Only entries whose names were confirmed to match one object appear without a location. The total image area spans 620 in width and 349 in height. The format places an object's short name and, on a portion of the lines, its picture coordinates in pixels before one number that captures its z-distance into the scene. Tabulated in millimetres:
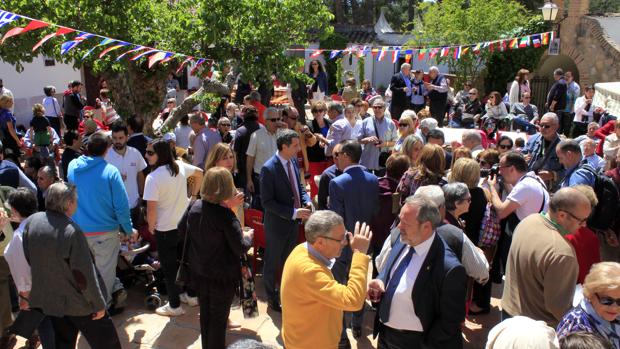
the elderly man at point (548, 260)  3027
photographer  4418
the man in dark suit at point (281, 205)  4832
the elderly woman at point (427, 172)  4652
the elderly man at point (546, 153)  5512
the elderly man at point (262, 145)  6453
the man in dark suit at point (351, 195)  4430
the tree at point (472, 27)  18234
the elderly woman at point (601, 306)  2605
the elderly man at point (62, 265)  3508
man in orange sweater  2838
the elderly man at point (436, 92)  11578
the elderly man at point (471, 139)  6152
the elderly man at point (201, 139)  7117
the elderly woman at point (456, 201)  3852
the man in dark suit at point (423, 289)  2961
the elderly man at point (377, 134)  7371
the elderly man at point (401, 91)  11312
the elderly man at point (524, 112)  10680
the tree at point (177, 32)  7293
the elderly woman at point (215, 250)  3867
